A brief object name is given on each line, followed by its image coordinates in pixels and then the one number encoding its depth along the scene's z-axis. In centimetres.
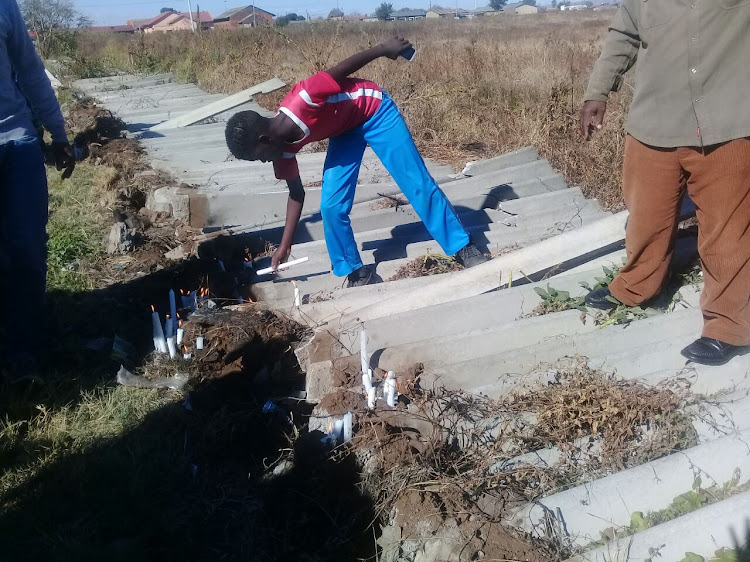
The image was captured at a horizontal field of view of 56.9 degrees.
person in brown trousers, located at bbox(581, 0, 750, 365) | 277
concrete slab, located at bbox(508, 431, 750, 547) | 238
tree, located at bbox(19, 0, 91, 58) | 1919
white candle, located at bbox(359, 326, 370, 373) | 307
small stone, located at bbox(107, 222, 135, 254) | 536
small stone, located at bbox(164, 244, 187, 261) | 522
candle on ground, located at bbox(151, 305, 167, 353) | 395
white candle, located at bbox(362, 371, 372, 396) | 301
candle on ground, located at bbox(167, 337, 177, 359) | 390
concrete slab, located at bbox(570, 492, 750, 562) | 221
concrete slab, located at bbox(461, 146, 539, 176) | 660
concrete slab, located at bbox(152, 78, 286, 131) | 948
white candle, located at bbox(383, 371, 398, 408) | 296
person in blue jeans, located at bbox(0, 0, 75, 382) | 354
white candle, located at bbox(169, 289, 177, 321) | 417
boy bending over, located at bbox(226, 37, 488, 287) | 410
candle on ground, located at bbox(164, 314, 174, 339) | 410
